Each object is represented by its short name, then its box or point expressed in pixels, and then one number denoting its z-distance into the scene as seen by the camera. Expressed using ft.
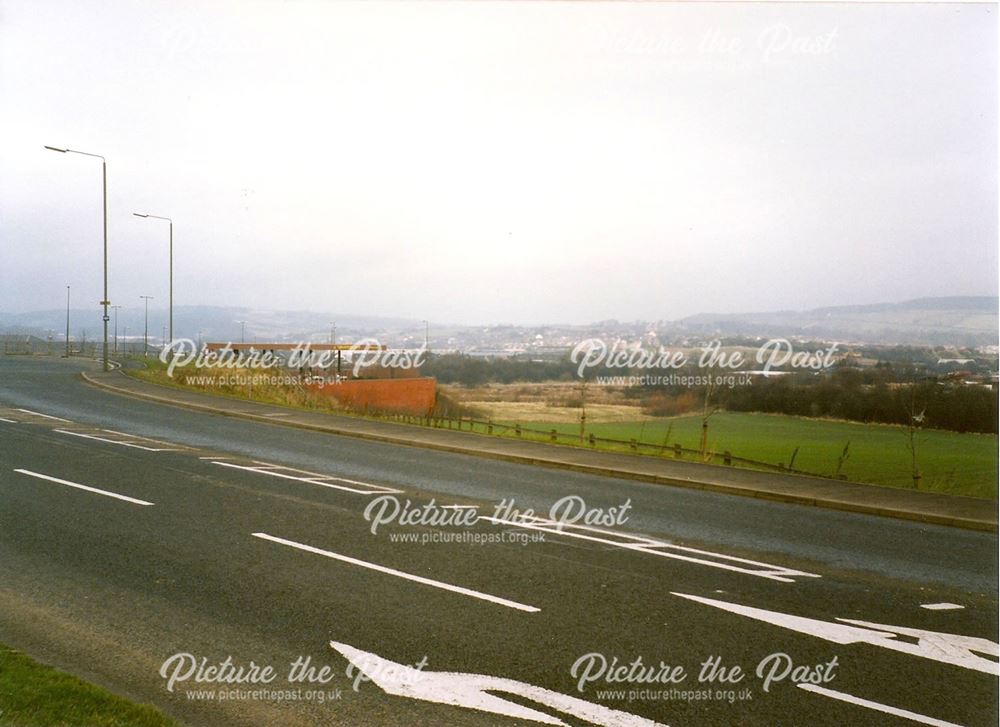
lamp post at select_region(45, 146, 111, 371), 119.25
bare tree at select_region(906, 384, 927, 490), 72.23
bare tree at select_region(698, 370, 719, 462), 62.75
